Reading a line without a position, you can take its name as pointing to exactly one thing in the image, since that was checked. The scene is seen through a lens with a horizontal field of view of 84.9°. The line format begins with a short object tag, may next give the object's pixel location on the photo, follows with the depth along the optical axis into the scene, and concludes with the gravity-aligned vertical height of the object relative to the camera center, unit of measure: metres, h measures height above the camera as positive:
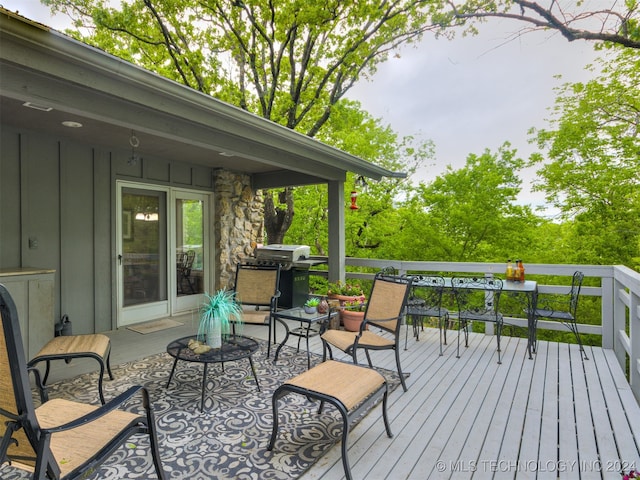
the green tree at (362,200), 11.40 +1.25
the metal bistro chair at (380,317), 2.98 -0.76
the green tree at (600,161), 8.71 +2.02
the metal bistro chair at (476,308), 3.94 -0.78
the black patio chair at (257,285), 4.30 -0.60
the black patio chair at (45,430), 1.23 -0.80
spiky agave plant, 2.86 -0.69
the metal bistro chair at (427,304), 4.18 -0.89
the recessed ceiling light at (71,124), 3.65 +1.19
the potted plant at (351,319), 4.68 -1.11
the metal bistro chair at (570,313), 3.89 -0.86
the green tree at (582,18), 6.47 +4.21
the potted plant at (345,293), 5.05 -0.84
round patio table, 2.62 -0.91
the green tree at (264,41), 8.00 +4.84
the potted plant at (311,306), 3.71 -0.75
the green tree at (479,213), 9.31 +0.64
